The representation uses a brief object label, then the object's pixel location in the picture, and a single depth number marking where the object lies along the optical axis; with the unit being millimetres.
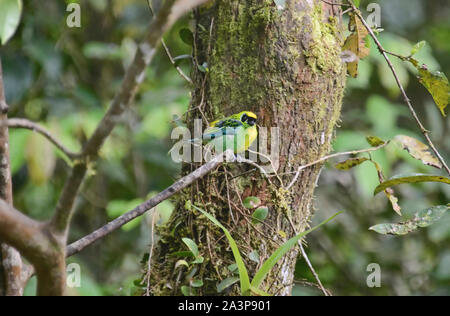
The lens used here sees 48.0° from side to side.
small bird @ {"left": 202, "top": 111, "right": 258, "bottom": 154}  2014
